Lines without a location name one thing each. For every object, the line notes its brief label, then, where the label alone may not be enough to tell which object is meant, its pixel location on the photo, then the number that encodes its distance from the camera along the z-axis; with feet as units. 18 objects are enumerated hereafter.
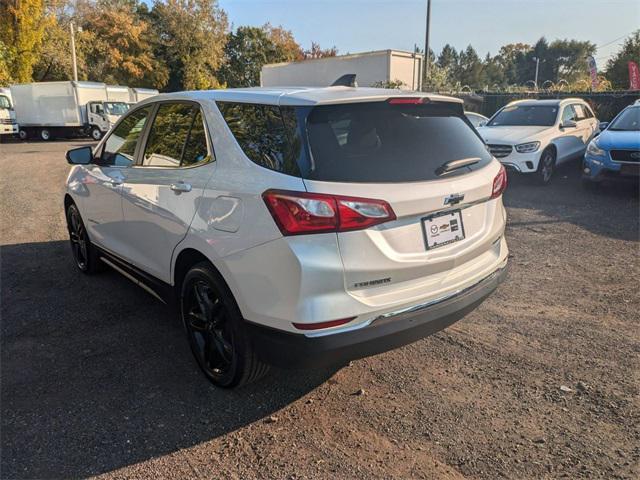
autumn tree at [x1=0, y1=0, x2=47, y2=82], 101.40
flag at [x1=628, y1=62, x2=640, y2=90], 92.08
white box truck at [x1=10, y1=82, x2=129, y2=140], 91.97
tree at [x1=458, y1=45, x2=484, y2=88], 357.00
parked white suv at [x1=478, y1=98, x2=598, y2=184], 32.22
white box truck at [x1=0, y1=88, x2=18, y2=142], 87.76
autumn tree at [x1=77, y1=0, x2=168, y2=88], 135.23
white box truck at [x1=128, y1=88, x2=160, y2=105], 105.91
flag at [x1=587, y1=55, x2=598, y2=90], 99.69
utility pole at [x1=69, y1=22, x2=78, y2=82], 111.55
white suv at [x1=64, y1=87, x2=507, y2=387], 8.01
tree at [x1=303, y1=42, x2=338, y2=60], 237.49
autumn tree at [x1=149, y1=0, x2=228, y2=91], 156.97
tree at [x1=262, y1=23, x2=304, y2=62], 219.00
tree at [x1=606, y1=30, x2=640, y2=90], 118.93
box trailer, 91.81
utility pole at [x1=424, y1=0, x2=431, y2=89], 79.15
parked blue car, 27.22
